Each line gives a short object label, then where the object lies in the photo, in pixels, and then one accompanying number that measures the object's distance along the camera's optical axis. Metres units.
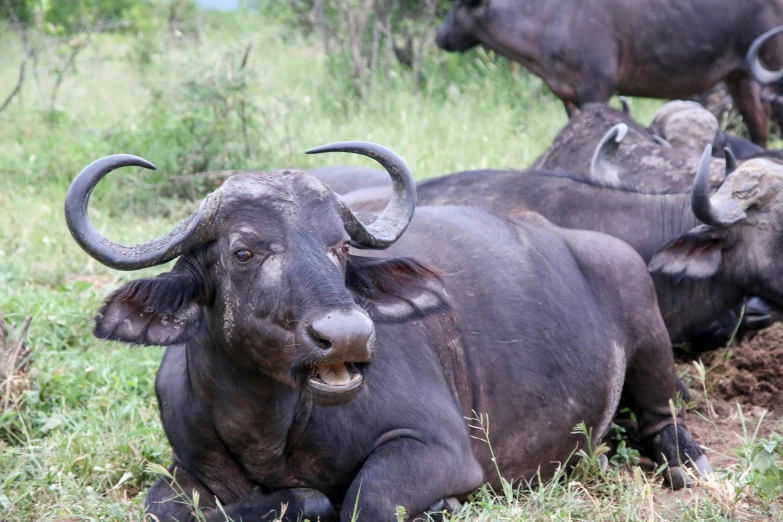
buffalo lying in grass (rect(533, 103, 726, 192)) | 12.78
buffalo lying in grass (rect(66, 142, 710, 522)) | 6.34
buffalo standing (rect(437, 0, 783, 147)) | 17.19
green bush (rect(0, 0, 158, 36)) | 25.72
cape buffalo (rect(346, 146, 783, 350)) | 10.45
